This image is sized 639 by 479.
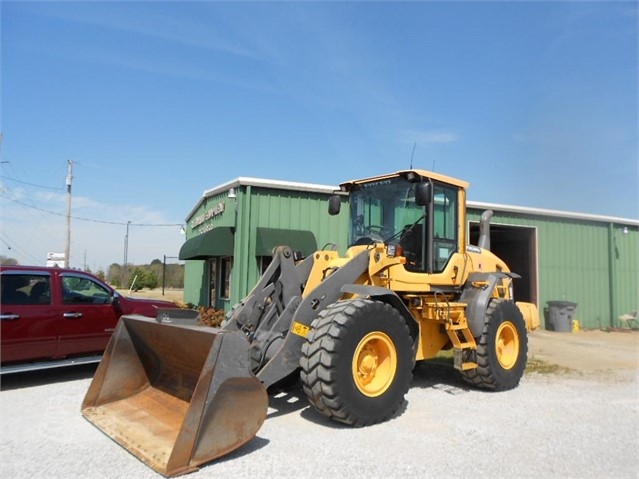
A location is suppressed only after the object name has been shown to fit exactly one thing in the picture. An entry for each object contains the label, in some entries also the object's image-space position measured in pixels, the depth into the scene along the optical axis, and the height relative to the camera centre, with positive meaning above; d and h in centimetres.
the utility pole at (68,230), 2919 +280
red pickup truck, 728 -62
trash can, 1648 -83
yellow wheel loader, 431 -62
